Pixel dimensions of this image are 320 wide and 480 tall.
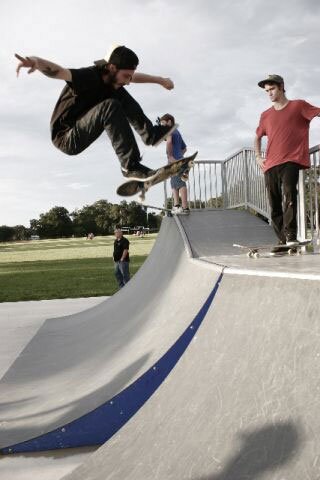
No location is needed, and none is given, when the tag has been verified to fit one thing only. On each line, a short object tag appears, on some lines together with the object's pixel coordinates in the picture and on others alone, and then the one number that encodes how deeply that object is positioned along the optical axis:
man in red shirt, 4.97
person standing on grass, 12.39
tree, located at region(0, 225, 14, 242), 105.00
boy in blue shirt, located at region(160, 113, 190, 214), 8.47
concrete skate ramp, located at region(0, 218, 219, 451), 3.50
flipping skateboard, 4.30
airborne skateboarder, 3.87
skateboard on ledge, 4.64
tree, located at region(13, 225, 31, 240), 102.47
